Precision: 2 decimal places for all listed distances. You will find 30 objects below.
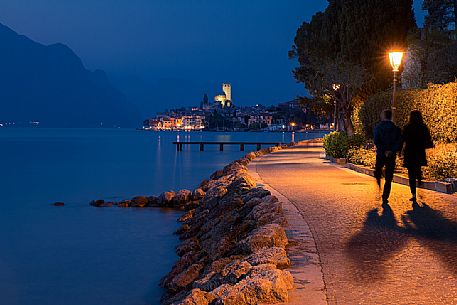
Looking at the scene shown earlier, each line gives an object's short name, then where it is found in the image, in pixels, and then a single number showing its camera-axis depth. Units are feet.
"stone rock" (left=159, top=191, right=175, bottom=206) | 85.36
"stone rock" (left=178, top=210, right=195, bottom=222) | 71.15
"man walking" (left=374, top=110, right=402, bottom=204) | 43.32
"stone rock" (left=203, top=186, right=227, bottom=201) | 64.60
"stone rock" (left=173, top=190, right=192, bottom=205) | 85.25
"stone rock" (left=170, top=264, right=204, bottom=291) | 36.17
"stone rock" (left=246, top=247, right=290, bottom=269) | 24.17
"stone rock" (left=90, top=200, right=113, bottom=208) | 91.20
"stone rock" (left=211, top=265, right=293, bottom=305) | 19.76
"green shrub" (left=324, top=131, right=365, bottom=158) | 89.92
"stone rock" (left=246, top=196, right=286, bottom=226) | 34.68
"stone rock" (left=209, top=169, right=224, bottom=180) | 97.89
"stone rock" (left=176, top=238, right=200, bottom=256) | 49.30
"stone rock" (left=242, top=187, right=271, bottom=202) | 45.12
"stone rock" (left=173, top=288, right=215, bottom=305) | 21.08
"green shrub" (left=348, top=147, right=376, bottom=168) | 73.61
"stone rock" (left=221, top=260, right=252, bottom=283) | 23.07
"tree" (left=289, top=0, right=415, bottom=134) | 111.75
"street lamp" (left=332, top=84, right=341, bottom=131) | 123.67
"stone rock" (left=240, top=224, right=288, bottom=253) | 27.73
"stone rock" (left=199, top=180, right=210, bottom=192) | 87.60
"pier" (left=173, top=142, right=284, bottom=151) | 274.52
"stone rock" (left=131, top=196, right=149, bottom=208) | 86.41
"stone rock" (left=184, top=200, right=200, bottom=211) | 80.38
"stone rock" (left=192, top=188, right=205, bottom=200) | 84.58
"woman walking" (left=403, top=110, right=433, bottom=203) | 43.60
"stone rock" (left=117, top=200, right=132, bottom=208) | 87.30
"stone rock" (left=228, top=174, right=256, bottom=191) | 55.47
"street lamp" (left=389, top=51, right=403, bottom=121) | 65.87
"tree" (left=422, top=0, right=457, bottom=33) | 157.17
